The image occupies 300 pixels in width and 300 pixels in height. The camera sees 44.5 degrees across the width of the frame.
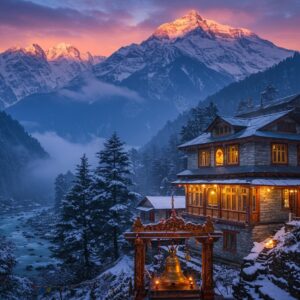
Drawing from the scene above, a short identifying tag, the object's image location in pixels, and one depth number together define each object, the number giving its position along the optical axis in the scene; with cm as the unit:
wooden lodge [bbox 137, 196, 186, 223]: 4594
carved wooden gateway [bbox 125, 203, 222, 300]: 1358
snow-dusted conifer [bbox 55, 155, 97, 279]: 3572
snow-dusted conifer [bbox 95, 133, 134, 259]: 3638
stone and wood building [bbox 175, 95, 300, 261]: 2869
